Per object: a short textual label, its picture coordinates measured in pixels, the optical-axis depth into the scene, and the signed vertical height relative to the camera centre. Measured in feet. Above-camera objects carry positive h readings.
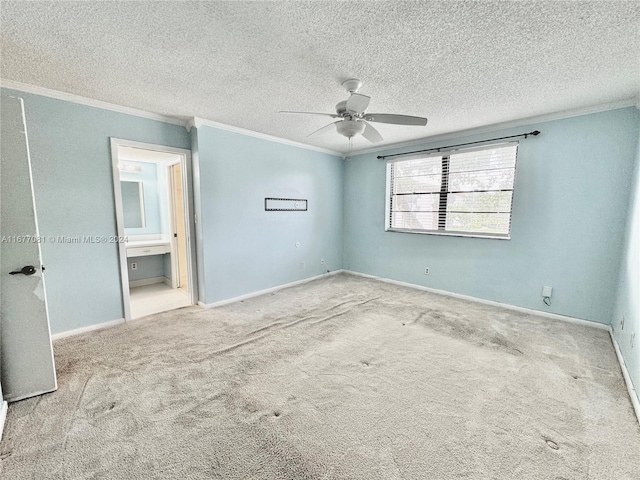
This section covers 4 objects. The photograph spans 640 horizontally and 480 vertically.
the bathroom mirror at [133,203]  15.06 +0.45
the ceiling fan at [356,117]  7.18 +2.74
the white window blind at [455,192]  11.88 +1.03
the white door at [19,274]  5.74 -1.40
